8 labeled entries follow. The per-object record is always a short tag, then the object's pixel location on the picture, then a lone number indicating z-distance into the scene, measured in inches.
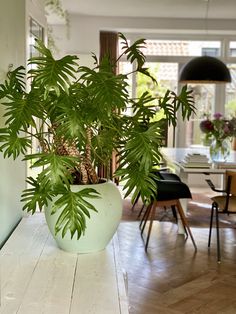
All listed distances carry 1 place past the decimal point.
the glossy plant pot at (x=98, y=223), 56.9
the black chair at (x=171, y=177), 150.7
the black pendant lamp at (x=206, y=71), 165.5
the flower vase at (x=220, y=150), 152.9
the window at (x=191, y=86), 233.6
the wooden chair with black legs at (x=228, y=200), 118.1
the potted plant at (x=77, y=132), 48.6
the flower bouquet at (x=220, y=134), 150.6
